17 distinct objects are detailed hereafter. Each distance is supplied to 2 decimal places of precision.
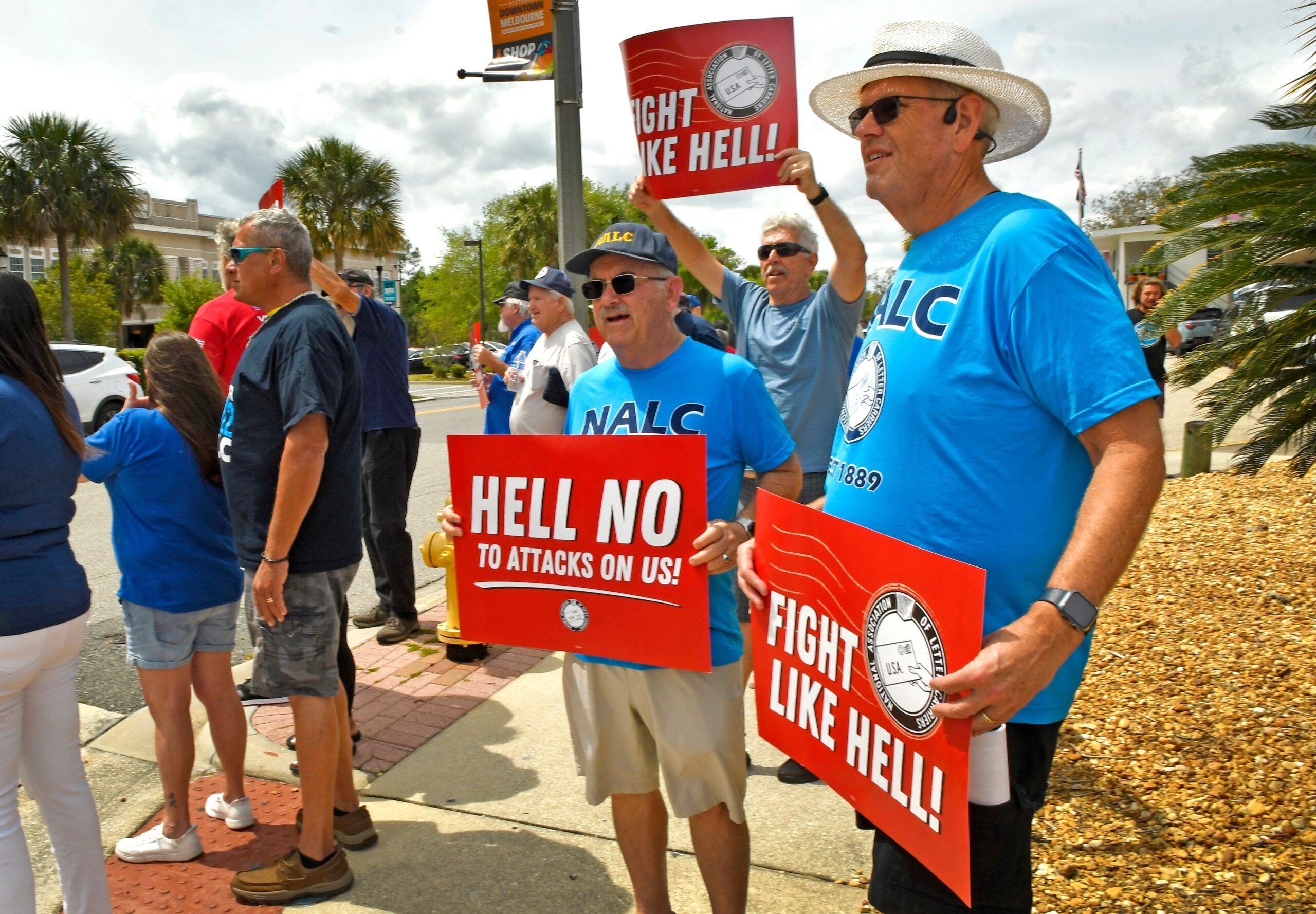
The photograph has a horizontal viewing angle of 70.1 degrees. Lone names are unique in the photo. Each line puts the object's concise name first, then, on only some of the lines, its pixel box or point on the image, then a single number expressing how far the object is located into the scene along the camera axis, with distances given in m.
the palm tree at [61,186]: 37.41
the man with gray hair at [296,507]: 2.90
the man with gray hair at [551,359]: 4.16
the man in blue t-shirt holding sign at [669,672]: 2.53
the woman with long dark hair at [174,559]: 3.27
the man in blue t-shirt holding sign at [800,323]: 3.67
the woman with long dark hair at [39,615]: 2.50
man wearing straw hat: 1.48
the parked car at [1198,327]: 29.56
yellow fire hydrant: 5.12
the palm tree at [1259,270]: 4.18
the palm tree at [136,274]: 72.31
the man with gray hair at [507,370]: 4.88
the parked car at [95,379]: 15.95
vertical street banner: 5.70
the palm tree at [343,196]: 38.16
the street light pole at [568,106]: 5.80
